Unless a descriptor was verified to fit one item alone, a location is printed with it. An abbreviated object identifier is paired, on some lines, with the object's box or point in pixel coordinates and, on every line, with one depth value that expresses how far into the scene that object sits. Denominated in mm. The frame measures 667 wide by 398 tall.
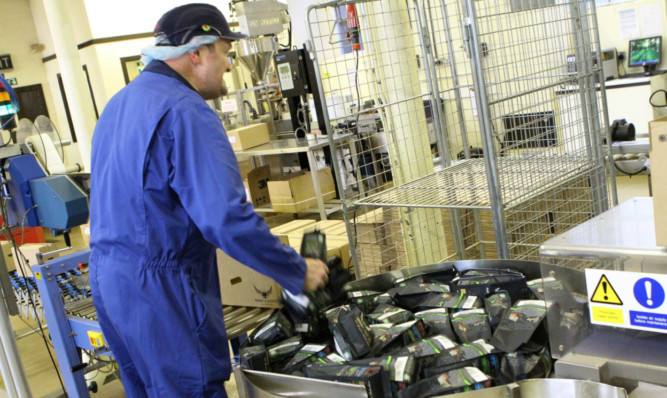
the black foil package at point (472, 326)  1594
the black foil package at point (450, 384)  1317
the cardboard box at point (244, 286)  2213
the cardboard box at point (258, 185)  6301
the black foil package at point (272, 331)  1779
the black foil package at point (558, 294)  1236
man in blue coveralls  1568
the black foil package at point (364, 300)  1903
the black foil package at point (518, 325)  1442
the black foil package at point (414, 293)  1862
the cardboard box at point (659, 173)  1042
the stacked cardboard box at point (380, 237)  3018
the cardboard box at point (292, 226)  3669
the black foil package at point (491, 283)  1694
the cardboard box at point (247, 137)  6348
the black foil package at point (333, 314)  1739
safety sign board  1081
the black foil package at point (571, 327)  1223
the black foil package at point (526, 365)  1369
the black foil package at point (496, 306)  1602
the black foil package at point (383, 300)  1904
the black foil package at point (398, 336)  1610
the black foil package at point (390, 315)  1748
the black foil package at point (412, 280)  1951
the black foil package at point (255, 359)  1619
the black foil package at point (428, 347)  1497
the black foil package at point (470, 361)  1414
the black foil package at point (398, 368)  1414
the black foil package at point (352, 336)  1588
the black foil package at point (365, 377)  1379
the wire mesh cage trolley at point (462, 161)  2127
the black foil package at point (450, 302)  1719
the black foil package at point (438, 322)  1677
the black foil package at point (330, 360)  1555
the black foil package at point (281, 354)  1690
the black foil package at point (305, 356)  1609
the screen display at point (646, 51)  4809
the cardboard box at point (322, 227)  3205
